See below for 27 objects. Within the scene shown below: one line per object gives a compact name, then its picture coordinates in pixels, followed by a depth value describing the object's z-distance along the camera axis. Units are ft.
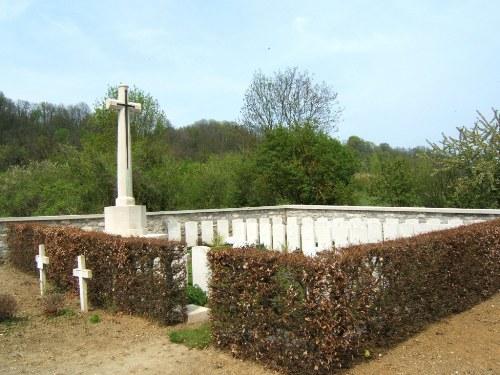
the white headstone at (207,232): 41.78
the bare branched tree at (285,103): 82.58
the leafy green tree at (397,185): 53.83
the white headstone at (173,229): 40.60
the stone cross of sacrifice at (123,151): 29.14
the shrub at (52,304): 20.53
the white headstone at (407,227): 35.65
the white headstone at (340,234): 36.71
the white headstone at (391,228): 36.40
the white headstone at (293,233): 40.40
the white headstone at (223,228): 42.44
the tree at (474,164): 42.20
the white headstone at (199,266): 23.09
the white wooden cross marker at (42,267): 24.67
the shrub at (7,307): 19.62
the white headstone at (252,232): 41.61
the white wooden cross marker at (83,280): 21.35
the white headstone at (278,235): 40.01
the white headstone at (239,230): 42.04
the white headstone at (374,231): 36.04
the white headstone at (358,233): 36.39
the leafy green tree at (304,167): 54.65
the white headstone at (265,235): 40.68
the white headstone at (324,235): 36.86
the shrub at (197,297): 21.29
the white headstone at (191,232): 40.45
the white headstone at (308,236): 37.68
